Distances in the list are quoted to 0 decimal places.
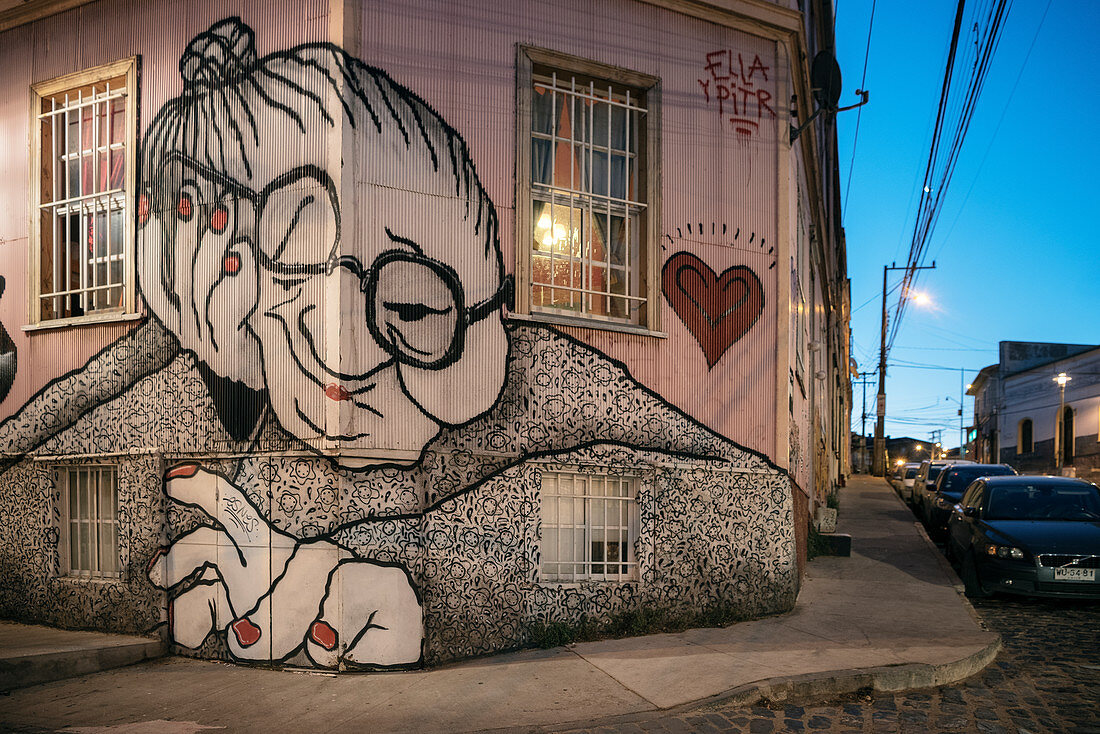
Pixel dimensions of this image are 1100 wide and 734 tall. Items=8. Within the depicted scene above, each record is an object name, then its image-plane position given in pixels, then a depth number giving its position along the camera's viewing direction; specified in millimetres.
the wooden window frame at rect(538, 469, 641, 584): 7535
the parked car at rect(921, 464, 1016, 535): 15766
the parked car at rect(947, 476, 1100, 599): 9344
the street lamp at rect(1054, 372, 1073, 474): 42047
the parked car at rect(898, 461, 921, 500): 28219
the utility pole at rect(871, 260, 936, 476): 43344
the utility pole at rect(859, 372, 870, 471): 64250
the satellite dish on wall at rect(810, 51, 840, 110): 10070
